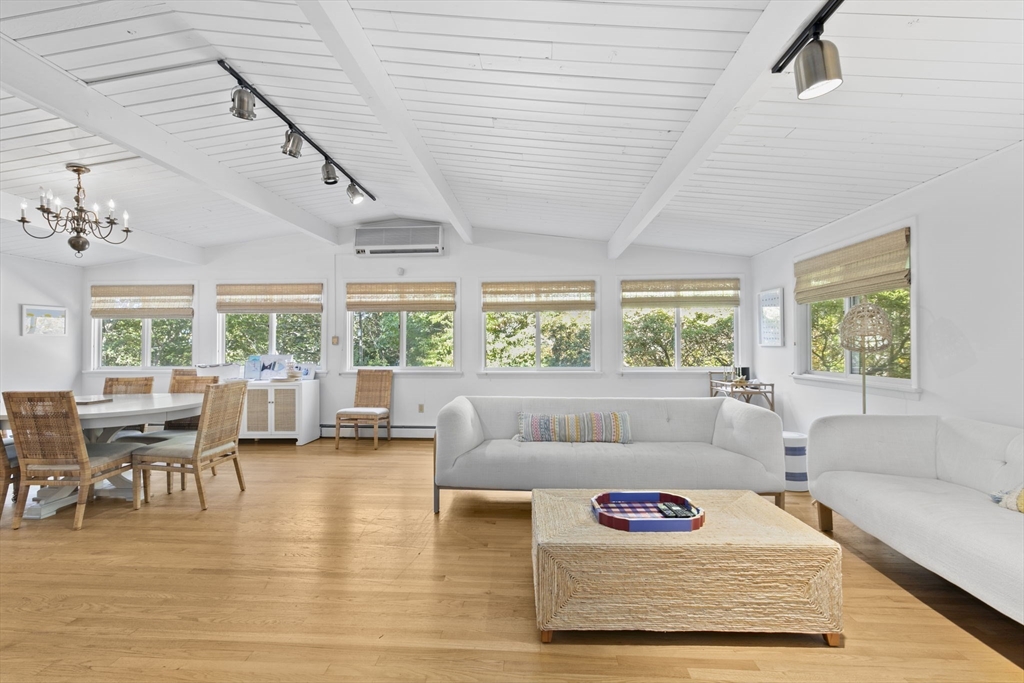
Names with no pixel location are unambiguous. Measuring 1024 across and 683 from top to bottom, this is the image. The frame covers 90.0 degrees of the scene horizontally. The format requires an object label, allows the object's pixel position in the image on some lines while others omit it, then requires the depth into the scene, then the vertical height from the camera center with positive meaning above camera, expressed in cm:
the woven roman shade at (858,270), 342 +59
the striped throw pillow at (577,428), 369 -59
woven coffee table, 189 -89
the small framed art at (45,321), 585 +31
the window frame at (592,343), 620 +5
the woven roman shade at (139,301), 658 +59
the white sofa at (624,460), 316 -72
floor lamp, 327 +11
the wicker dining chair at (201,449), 349 -71
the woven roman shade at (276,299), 648 +61
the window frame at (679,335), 600 +14
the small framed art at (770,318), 519 +31
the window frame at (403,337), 634 +12
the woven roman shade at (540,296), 620 +62
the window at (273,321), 648 +34
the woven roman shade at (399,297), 634 +63
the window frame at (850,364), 331 -14
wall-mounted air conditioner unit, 624 +130
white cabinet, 592 -74
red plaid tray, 205 -71
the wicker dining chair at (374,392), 618 -55
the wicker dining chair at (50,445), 306 -60
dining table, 327 -47
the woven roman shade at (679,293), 598 +63
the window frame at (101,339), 657 +10
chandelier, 357 +95
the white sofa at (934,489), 185 -70
